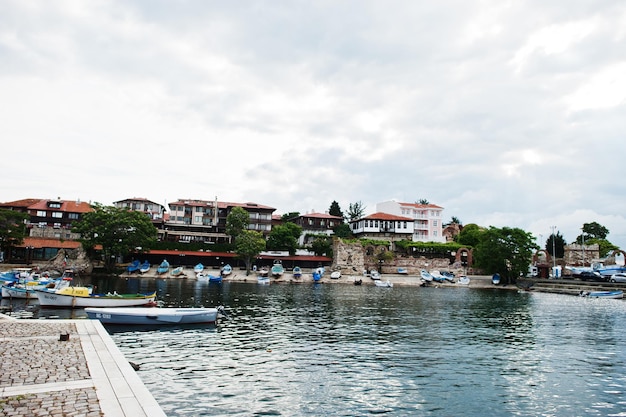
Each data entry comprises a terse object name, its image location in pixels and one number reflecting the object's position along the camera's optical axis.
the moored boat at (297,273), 78.69
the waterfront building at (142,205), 101.25
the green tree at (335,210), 121.73
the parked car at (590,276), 72.38
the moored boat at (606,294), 59.40
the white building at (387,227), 101.31
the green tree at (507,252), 79.31
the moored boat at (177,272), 75.94
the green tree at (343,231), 100.03
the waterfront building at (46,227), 78.62
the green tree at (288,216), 124.65
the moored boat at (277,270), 78.50
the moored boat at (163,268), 77.28
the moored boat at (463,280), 82.12
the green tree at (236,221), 89.31
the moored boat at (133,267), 76.38
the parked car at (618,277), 67.75
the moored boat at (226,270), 77.31
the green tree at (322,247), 93.31
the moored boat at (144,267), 76.64
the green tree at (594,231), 122.06
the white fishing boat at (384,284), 72.92
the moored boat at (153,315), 26.25
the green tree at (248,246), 80.12
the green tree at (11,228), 71.00
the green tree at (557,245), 107.38
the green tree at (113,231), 73.81
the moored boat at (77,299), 31.95
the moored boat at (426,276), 80.50
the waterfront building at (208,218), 98.19
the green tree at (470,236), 100.43
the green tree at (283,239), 90.69
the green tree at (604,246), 104.79
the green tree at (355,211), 130.25
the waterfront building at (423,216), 111.94
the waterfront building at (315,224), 106.25
